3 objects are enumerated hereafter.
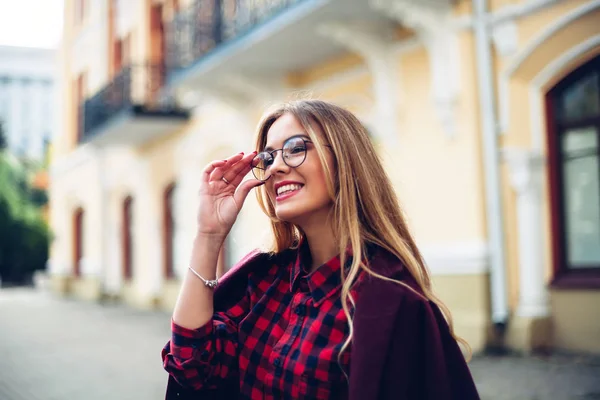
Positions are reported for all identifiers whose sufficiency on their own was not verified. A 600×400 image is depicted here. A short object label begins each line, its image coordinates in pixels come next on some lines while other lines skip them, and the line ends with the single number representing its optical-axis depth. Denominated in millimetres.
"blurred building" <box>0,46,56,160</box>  71500
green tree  26781
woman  1684
